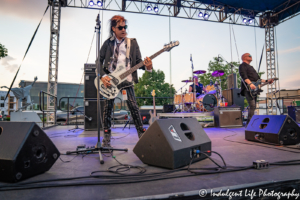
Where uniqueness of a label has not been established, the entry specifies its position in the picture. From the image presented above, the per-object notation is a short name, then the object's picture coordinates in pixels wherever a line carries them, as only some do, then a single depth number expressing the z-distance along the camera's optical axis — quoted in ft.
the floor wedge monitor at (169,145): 4.98
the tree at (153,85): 70.33
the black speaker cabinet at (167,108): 25.32
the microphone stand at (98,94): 7.10
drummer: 25.49
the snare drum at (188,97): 24.50
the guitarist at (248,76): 14.34
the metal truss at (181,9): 29.92
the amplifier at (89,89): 15.64
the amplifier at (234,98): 23.52
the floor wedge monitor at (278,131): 8.13
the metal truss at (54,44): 27.37
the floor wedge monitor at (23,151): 4.02
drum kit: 23.84
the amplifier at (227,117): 18.58
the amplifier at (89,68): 16.05
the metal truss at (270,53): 37.17
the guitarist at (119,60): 8.11
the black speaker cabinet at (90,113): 15.62
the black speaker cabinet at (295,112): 21.81
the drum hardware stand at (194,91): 24.23
